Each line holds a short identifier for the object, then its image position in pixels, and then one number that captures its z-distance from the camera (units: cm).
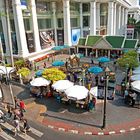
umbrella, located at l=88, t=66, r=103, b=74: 2549
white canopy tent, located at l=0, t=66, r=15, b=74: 2736
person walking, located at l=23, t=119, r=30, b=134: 1579
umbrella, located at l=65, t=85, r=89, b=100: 1846
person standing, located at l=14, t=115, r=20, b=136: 1576
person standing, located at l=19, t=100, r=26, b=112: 1863
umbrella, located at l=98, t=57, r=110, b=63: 3130
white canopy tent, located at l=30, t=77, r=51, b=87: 2192
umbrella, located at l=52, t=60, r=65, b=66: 3106
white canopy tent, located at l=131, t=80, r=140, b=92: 1973
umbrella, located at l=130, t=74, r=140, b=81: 2299
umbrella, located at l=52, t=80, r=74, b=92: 2046
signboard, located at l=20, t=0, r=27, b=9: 3541
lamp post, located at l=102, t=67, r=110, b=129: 1509
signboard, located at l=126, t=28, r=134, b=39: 6384
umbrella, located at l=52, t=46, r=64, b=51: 4372
